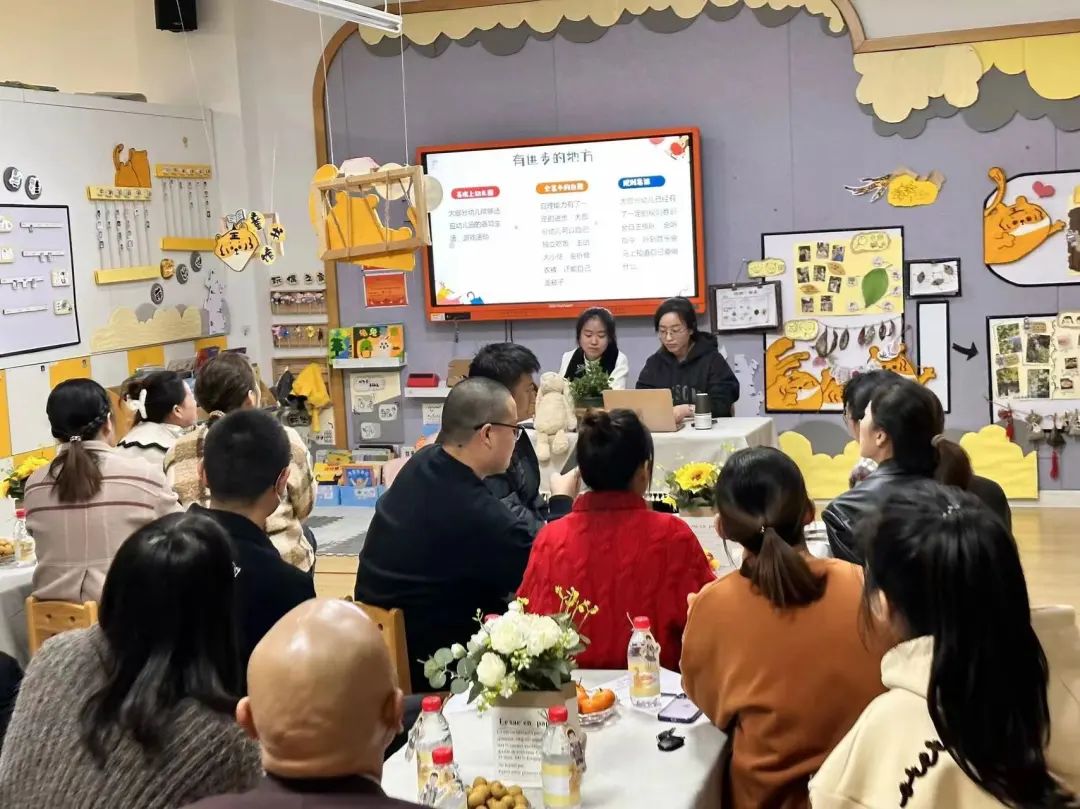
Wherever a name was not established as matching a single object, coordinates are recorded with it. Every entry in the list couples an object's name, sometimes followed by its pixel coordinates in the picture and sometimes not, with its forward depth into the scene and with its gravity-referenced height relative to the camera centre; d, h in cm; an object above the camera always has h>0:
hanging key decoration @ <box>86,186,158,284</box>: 708 +56
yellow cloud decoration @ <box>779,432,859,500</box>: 737 -113
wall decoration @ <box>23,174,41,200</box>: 650 +76
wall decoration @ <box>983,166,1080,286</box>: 675 +30
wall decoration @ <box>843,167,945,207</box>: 699 +58
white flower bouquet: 228 -70
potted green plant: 557 -44
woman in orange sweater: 236 -74
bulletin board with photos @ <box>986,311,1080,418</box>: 688 -49
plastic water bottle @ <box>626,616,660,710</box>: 269 -86
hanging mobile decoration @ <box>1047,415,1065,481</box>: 695 -102
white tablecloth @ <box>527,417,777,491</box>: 528 -70
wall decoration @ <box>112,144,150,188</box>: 726 +95
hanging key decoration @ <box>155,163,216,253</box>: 775 +76
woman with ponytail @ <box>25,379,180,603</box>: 398 -64
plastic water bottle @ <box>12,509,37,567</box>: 445 -86
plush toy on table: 544 -55
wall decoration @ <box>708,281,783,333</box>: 735 -10
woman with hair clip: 474 -41
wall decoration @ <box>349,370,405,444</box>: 827 -68
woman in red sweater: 288 -64
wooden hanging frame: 509 +41
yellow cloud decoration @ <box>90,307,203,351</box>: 708 -7
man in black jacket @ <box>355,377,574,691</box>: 325 -67
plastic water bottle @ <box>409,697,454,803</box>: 224 -83
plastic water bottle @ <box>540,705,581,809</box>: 219 -88
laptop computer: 541 -51
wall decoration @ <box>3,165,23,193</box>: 634 +79
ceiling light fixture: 624 +165
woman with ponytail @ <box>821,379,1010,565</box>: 317 -47
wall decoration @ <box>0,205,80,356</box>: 627 +22
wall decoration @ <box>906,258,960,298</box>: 700 +3
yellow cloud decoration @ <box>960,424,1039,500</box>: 701 -110
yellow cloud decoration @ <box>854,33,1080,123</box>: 666 +123
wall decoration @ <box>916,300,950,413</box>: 707 -38
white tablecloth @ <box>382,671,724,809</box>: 226 -96
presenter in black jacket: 606 -37
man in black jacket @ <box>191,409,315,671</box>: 288 -50
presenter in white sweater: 622 -24
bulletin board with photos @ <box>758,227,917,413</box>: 712 -16
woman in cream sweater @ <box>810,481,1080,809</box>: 161 -57
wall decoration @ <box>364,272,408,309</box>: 819 +13
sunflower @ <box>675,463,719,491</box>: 427 -68
